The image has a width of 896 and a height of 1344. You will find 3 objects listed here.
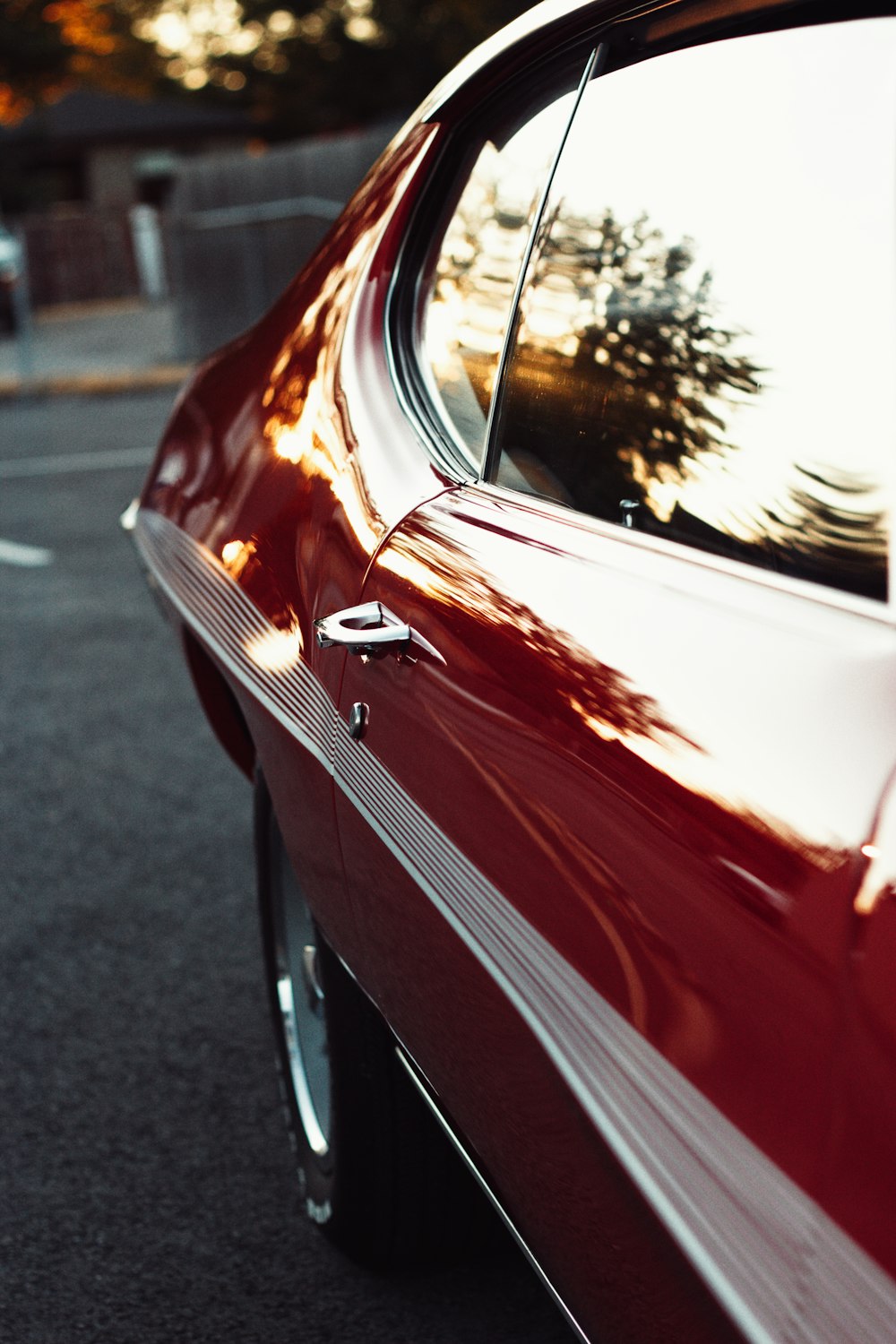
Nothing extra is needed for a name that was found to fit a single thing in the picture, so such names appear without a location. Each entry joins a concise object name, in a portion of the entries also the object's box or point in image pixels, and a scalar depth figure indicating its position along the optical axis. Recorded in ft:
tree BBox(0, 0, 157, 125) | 136.05
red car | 3.59
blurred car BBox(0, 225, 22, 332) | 68.83
